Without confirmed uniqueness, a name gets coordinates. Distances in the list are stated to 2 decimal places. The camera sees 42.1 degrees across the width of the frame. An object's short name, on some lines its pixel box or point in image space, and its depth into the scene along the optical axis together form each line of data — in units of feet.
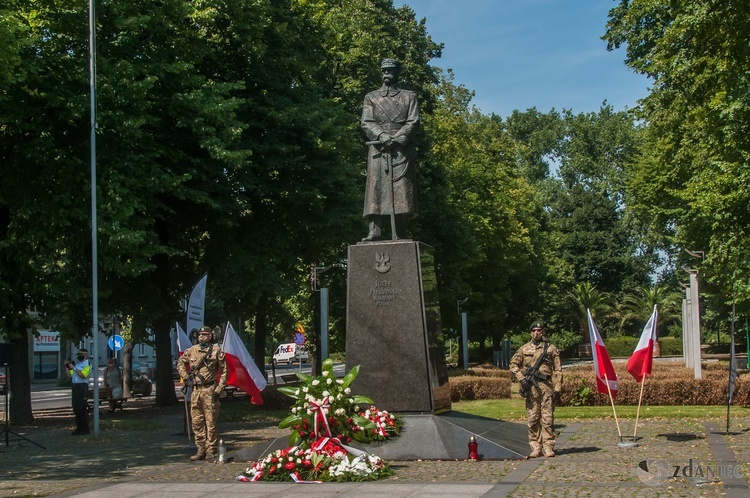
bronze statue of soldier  51.85
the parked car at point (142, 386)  140.77
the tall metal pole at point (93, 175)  73.72
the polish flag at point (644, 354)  54.44
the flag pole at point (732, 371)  56.90
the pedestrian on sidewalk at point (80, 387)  72.64
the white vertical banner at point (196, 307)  61.98
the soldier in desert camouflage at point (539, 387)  48.37
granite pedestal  48.75
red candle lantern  45.96
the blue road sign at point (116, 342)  141.18
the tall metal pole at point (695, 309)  98.89
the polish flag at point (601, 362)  53.06
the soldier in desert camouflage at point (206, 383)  51.19
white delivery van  321.24
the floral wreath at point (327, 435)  41.63
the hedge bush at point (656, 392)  83.15
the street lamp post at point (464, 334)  125.70
